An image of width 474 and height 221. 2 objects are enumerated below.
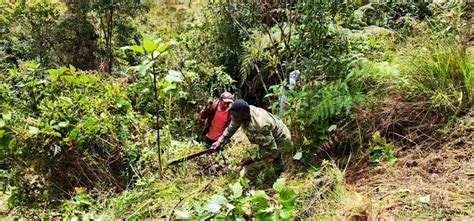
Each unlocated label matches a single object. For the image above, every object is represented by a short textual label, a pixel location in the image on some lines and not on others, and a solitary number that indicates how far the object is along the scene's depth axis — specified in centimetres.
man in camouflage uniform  362
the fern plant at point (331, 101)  351
